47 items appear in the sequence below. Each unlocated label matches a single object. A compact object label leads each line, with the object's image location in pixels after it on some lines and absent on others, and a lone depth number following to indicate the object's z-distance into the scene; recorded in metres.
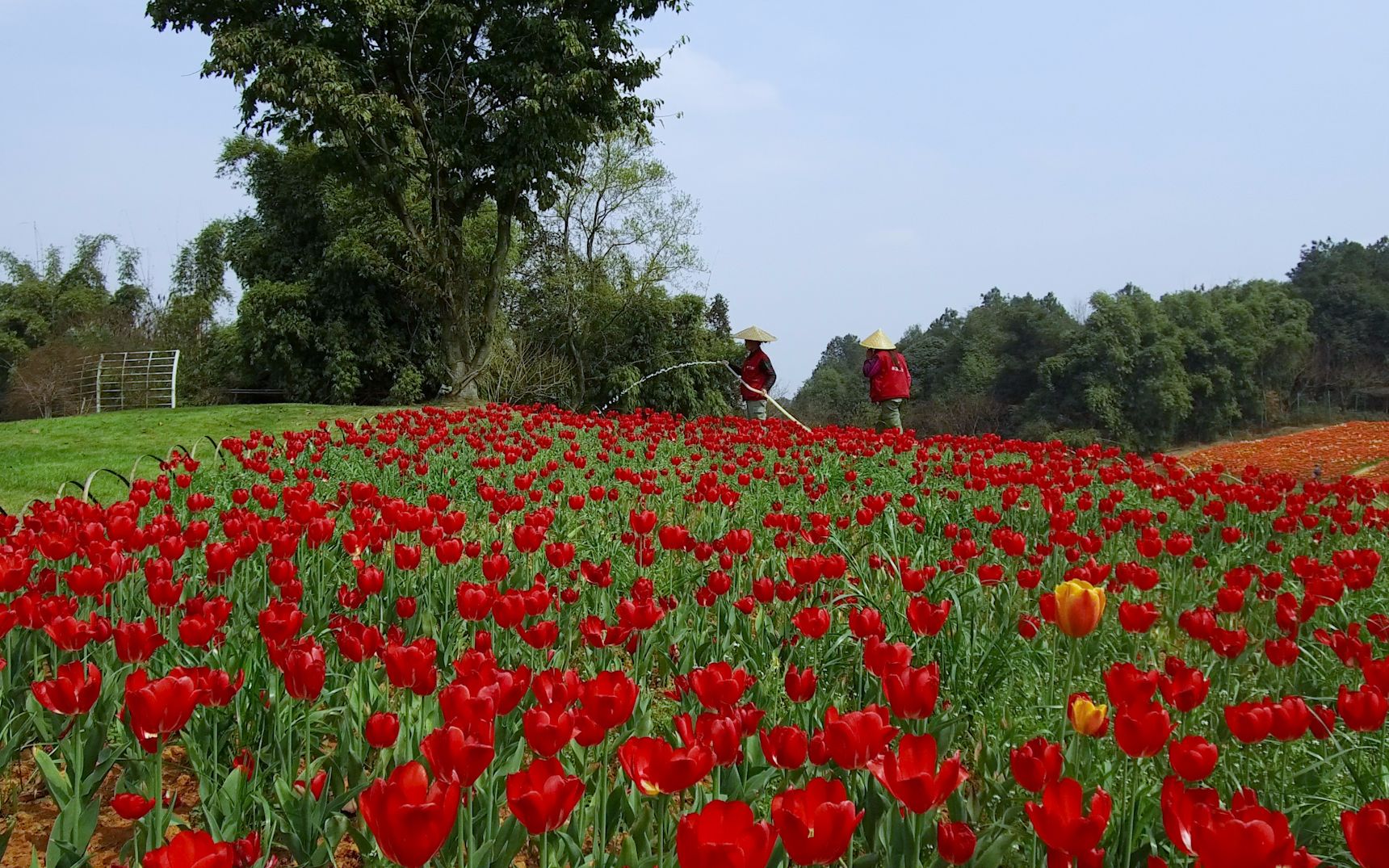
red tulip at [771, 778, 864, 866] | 1.19
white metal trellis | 24.97
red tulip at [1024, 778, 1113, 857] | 1.29
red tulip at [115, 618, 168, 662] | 2.02
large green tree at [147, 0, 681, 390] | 16.20
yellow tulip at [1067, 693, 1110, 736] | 1.76
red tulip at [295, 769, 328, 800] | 1.83
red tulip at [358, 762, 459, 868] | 1.16
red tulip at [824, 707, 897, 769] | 1.55
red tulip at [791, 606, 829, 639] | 2.37
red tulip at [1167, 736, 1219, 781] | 1.57
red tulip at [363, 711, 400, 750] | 1.76
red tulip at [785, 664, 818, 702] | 1.95
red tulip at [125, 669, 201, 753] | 1.58
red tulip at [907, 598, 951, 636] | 2.32
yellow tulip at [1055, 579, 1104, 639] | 2.12
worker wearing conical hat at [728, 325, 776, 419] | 12.59
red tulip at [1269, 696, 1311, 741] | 1.79
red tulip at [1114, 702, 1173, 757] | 1.59
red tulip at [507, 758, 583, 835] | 1.29
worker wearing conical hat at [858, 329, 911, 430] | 12.00
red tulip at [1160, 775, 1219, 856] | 1.33
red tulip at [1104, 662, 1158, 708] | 1.73
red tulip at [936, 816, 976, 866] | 1.43
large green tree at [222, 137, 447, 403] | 21.09
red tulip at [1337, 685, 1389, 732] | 1.80
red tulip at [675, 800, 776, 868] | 1.12
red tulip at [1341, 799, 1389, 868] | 1.15
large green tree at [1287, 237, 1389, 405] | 41.94
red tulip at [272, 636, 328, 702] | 1.82
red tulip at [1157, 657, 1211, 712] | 1.85
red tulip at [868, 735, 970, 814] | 1.40
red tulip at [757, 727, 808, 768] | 1.62
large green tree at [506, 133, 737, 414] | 26.58
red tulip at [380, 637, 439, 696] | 1.87
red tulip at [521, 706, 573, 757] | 1.52
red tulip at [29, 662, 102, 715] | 1.79
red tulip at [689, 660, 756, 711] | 1.82
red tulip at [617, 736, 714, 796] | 1.44
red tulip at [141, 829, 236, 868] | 1.15
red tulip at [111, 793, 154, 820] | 1.71
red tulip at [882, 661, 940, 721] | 1.78
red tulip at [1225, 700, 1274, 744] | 1.77
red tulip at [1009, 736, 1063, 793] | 1.54
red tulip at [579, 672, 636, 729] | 1.64
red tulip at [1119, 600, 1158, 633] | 2.36
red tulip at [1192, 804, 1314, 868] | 1.13
